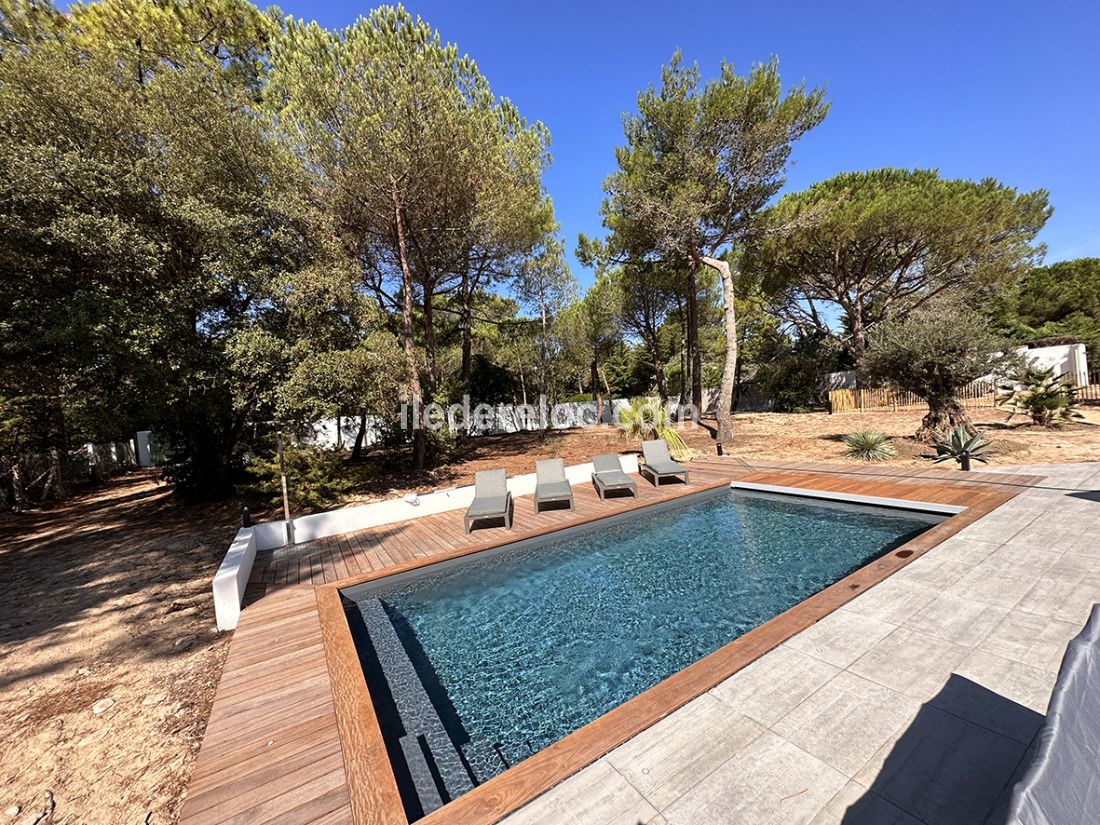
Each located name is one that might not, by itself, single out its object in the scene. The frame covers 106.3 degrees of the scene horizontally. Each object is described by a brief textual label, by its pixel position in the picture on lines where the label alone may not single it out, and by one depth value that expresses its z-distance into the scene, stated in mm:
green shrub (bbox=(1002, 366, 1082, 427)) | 10781
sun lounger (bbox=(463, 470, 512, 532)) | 6484
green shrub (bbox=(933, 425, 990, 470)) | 8047
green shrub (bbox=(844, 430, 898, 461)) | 9414
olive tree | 8516
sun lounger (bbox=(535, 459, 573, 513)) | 7277
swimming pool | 3047
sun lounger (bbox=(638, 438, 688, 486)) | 8570
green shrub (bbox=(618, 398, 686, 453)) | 12076
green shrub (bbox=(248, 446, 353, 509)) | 7625
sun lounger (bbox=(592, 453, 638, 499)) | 7684
